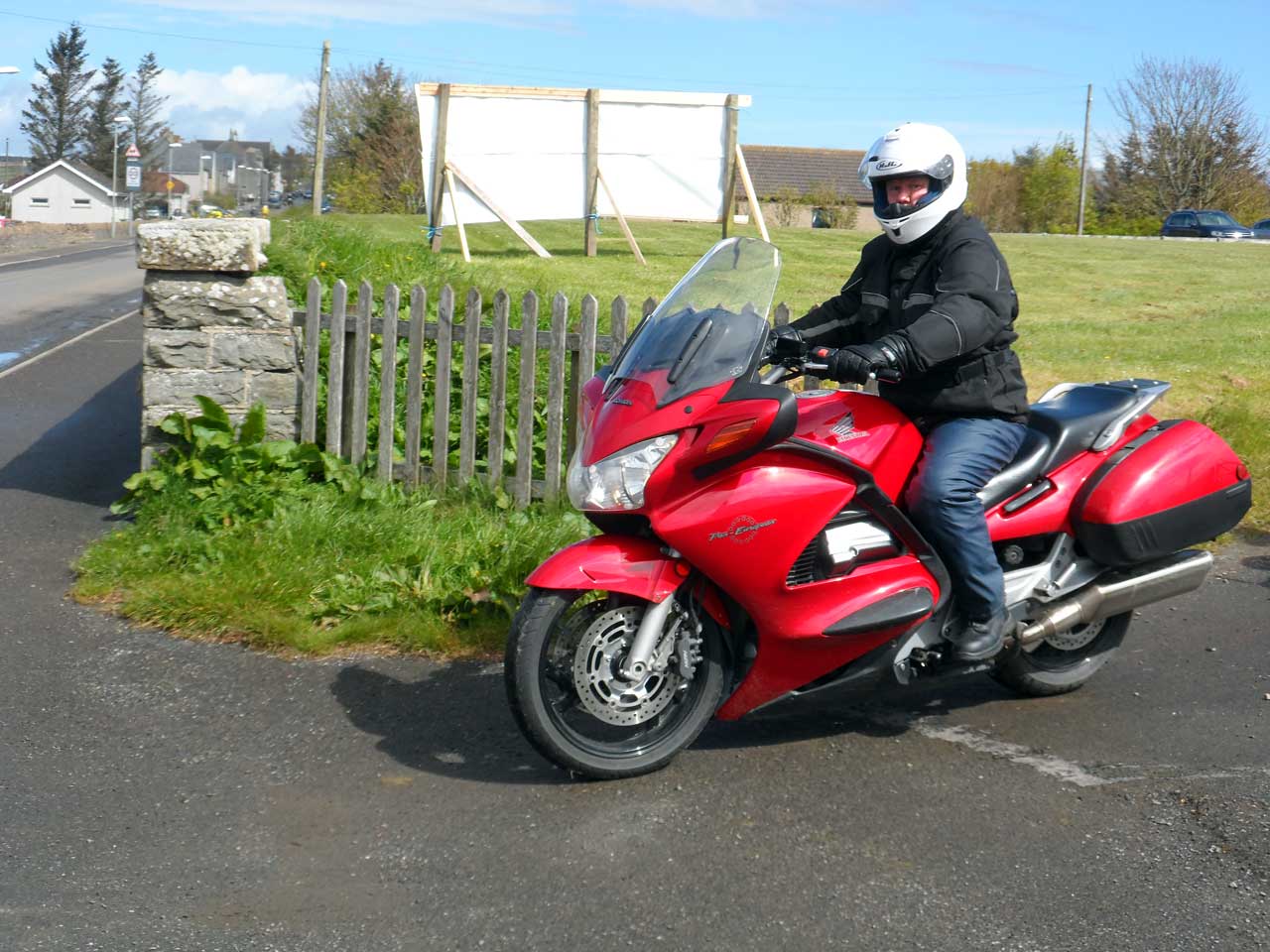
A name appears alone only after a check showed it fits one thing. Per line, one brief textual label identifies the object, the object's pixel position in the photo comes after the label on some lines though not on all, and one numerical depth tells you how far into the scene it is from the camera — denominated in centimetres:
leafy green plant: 682
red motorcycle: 401
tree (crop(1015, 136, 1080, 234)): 5862
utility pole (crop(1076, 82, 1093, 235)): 5506
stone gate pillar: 711
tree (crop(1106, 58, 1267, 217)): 5728
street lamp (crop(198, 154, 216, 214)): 14254
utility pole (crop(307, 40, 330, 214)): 4156
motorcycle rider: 427
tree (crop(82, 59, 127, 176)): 10669
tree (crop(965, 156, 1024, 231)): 5616
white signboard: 1891
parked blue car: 4466
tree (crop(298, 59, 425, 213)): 4497
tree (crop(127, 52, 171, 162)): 10844
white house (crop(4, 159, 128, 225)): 10888
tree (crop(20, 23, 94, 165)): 10450
